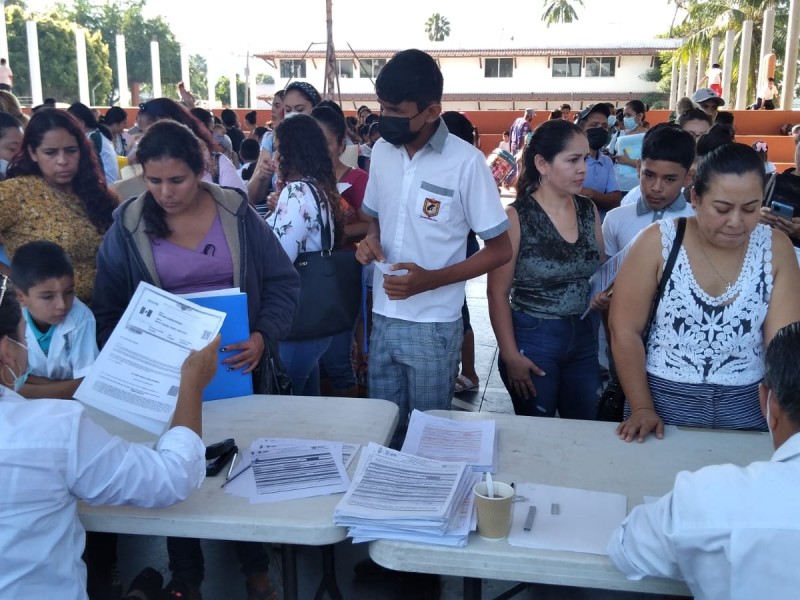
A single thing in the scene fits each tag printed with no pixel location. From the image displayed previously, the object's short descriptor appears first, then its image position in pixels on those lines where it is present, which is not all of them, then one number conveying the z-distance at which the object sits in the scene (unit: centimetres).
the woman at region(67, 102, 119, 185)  483
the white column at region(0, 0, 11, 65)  2233
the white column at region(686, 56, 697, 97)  2512
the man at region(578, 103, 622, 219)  484
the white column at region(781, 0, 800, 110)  1482
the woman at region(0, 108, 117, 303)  266
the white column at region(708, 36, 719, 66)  2147
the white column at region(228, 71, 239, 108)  4443
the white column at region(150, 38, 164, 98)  3504
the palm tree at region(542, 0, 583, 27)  5394
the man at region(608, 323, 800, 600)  107
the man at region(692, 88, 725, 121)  643
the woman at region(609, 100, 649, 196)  588
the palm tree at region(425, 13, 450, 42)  6309
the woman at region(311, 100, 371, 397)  324
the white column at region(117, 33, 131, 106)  3212
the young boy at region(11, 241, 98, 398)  220
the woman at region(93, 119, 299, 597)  211
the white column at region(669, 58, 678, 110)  2848
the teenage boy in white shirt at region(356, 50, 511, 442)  221
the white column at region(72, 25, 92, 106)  2989
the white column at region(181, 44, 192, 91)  3891
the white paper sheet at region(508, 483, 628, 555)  146
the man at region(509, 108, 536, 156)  1108
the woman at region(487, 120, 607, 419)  243
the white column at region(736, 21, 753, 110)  1795
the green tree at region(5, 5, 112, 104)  4091
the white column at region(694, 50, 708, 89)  2402
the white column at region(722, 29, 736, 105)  1889
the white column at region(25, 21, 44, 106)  2658
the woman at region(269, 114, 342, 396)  276
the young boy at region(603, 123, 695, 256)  273
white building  3619
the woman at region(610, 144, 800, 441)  189
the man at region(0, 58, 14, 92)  1150
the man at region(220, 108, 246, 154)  891
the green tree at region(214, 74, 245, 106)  6348
